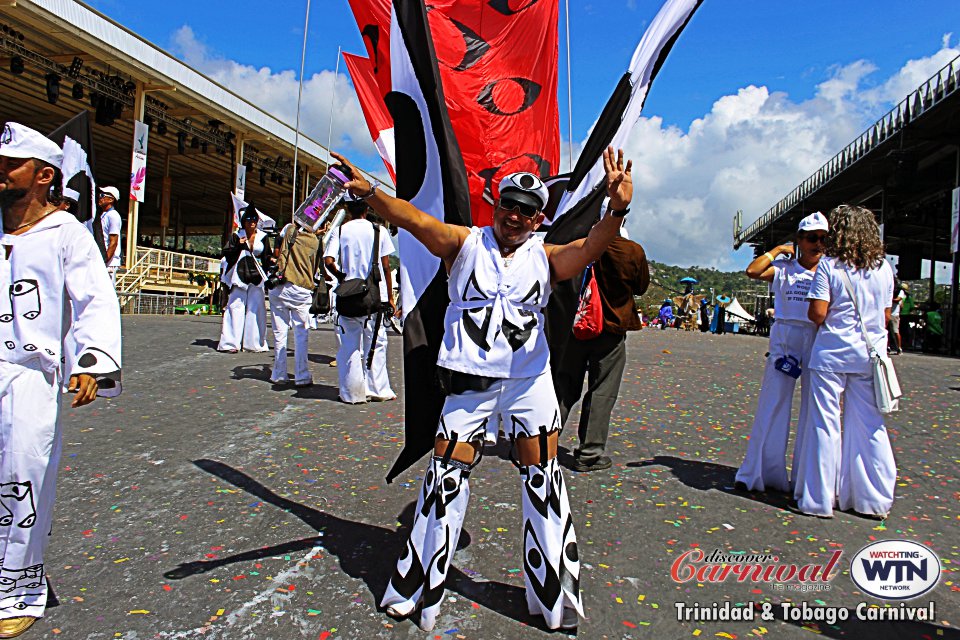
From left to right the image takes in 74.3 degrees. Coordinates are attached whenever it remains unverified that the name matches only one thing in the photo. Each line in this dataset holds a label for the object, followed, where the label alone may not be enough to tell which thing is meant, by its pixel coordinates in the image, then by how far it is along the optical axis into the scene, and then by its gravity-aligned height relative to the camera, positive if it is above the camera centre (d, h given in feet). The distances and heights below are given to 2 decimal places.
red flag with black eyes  15.92 +6.20
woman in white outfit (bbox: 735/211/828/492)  14.70 -0.58
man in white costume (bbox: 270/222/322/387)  26.43 +0.29
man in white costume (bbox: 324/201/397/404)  22.85 -0.27
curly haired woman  13.50 -0.75
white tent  102.06 +3.84
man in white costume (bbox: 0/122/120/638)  8.45 -0.68
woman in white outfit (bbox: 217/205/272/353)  31.68 +0.91
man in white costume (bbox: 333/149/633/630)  8.96 -1.18
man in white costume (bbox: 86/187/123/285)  29.94 +3.64
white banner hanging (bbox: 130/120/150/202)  58.39 +12.62
